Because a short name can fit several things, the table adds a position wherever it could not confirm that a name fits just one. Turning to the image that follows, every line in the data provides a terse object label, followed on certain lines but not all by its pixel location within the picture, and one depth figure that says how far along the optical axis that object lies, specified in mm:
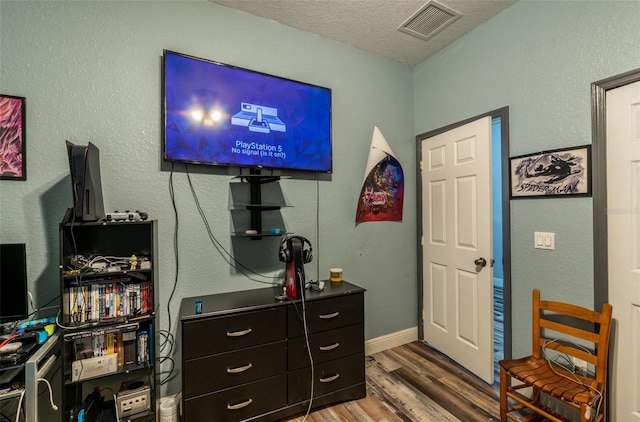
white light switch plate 1922
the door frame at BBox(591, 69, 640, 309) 1687
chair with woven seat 1530
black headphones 2004
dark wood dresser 1657
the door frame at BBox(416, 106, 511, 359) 2178
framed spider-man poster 1774
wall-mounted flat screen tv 1927
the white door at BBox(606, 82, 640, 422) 1583
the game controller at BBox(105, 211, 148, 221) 1562
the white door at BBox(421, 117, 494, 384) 2264
